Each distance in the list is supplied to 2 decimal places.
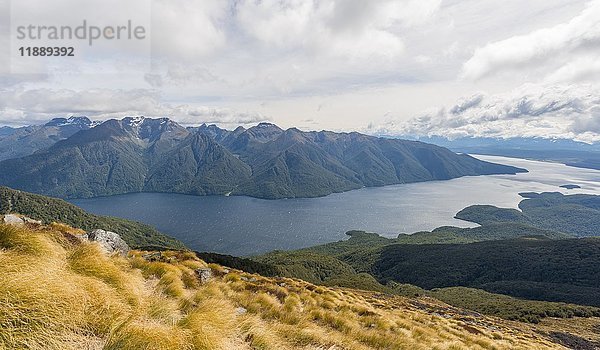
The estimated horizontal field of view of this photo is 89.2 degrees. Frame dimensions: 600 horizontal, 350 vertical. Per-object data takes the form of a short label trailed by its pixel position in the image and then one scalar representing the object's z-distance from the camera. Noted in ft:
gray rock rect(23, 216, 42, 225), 39.45
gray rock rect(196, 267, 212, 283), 45.68
